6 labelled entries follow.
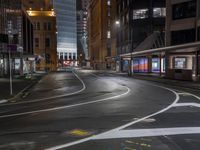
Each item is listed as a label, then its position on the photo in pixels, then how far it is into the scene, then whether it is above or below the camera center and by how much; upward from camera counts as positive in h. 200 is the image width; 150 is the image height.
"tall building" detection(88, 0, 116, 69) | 106.65 +10.42
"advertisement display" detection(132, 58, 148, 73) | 62.21 -1.19
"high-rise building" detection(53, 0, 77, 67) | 169.12 +17.30
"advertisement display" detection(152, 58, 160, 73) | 59.28 -1.14
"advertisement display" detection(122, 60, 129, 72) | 73.38 -1.55
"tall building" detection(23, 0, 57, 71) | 99.69 +7.61
